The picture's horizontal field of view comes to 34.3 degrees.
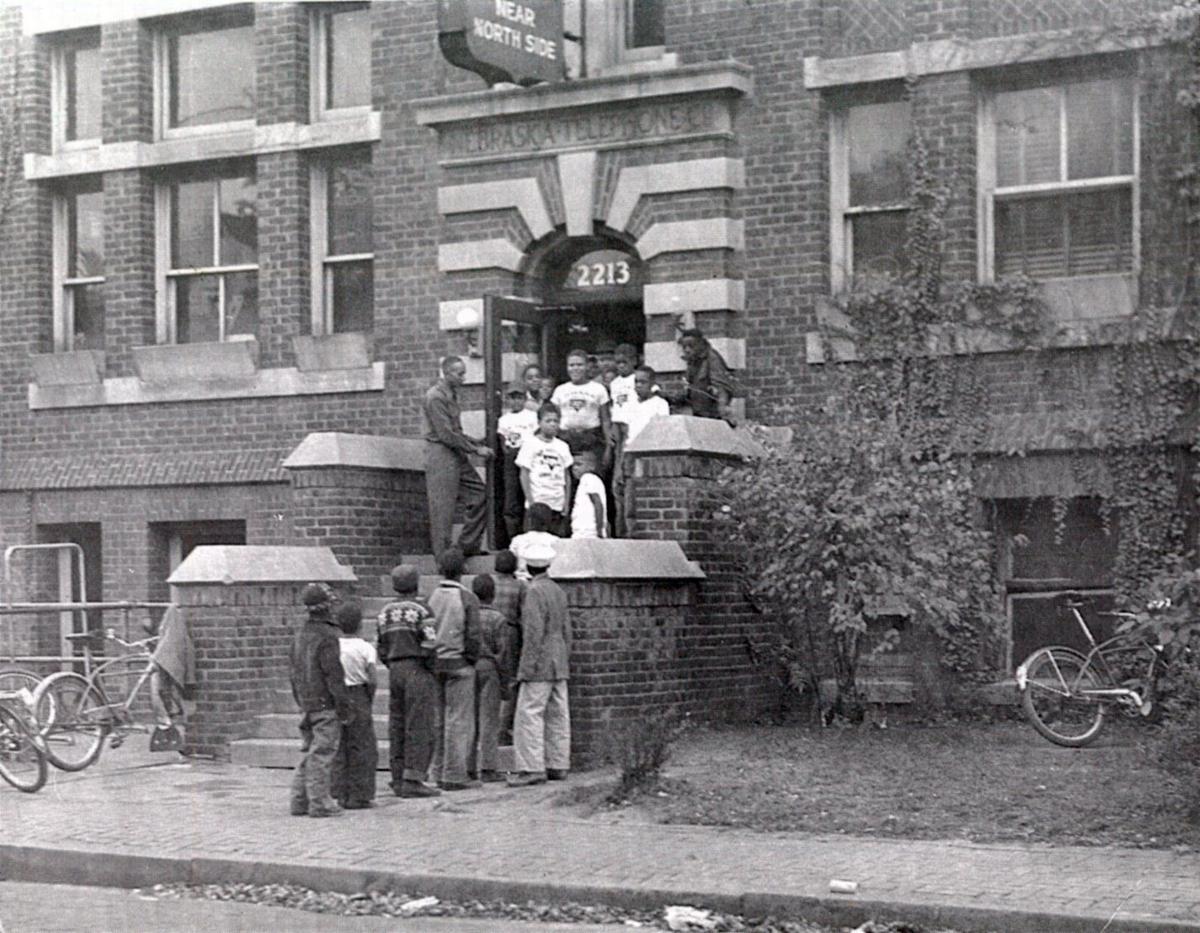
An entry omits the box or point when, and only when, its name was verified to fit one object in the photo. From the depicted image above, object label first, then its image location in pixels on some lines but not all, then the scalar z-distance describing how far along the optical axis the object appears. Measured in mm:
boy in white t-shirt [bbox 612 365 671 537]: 16500
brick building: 16766
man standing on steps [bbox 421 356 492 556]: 16234
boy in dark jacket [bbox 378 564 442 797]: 13352
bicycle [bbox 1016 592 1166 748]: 14727
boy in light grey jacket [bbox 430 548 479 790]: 13680
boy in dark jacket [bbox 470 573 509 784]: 13961
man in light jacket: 13734
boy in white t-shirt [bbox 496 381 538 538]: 17000
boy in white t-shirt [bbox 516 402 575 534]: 16125
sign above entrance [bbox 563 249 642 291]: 18578
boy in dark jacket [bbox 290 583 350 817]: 12719
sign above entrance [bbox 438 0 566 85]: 16562
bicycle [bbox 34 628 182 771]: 15431
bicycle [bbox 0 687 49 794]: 14141
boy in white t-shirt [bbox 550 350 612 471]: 16703
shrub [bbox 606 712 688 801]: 12523
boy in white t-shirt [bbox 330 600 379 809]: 12977
